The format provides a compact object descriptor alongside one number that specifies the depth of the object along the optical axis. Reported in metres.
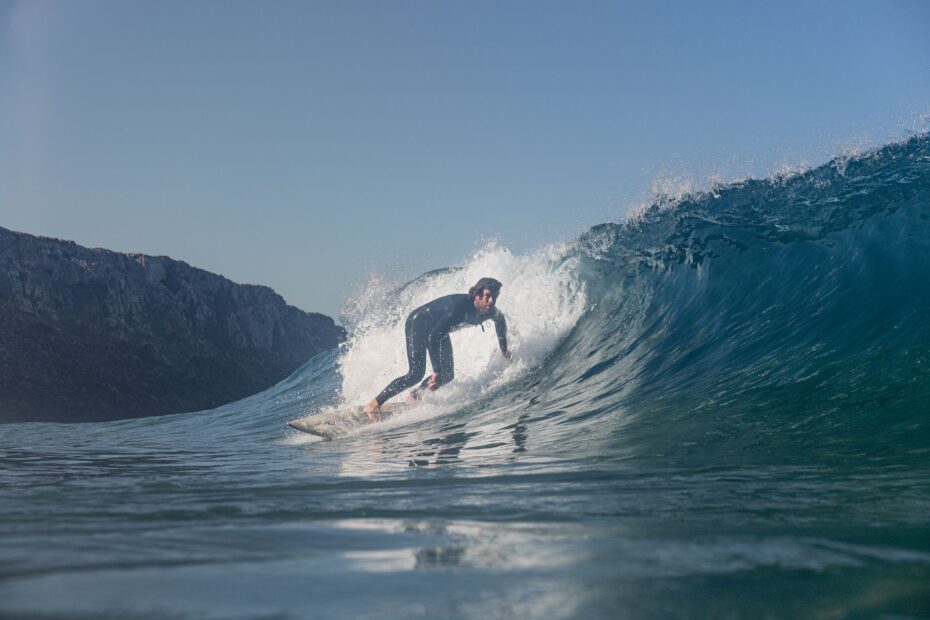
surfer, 9.31
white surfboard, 8.27
